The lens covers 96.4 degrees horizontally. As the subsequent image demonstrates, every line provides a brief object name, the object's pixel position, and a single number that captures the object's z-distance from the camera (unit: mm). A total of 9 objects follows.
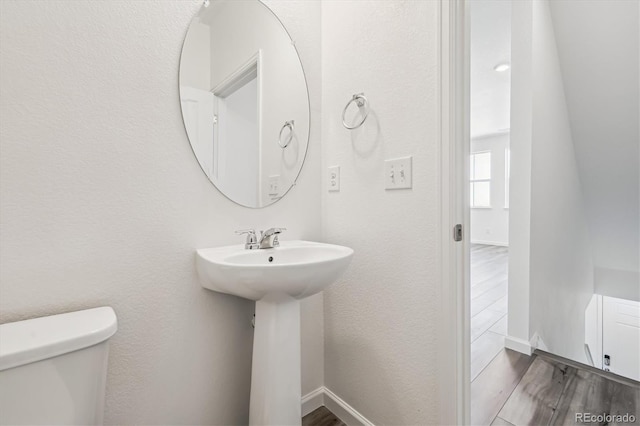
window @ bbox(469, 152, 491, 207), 6371
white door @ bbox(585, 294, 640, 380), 3240
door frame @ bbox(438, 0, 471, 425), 951
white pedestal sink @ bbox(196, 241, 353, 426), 874
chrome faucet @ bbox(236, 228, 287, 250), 1105
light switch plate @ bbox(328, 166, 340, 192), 1354
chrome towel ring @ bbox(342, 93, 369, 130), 1211
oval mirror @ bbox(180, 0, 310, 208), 1075
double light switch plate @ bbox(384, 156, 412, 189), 1068
